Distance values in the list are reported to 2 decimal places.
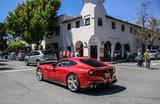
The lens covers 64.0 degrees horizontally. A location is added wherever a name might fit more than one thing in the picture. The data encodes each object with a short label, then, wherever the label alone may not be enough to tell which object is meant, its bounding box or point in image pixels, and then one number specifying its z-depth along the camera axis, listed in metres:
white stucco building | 16.35
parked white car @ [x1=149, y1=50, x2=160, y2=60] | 20.04
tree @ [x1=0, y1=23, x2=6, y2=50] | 26.90
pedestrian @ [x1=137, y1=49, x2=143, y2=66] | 11.67
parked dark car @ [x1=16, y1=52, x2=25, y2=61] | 20.88
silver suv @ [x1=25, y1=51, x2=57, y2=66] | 11.59
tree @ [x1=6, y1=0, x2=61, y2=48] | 18.40
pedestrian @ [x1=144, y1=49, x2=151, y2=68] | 11.08
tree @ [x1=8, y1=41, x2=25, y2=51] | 26.60
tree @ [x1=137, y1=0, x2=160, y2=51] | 21.01
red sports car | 4.77
